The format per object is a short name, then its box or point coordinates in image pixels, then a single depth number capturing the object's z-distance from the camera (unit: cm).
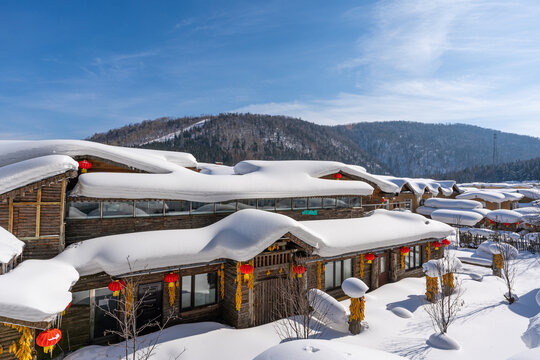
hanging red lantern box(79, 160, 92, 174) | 1232
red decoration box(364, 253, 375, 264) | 1535
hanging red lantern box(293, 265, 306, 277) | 1255
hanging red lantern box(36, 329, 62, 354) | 741
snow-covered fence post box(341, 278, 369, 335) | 1181
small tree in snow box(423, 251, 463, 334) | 1403
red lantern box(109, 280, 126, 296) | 1000
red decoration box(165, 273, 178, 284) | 1111
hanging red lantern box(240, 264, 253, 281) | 1134
